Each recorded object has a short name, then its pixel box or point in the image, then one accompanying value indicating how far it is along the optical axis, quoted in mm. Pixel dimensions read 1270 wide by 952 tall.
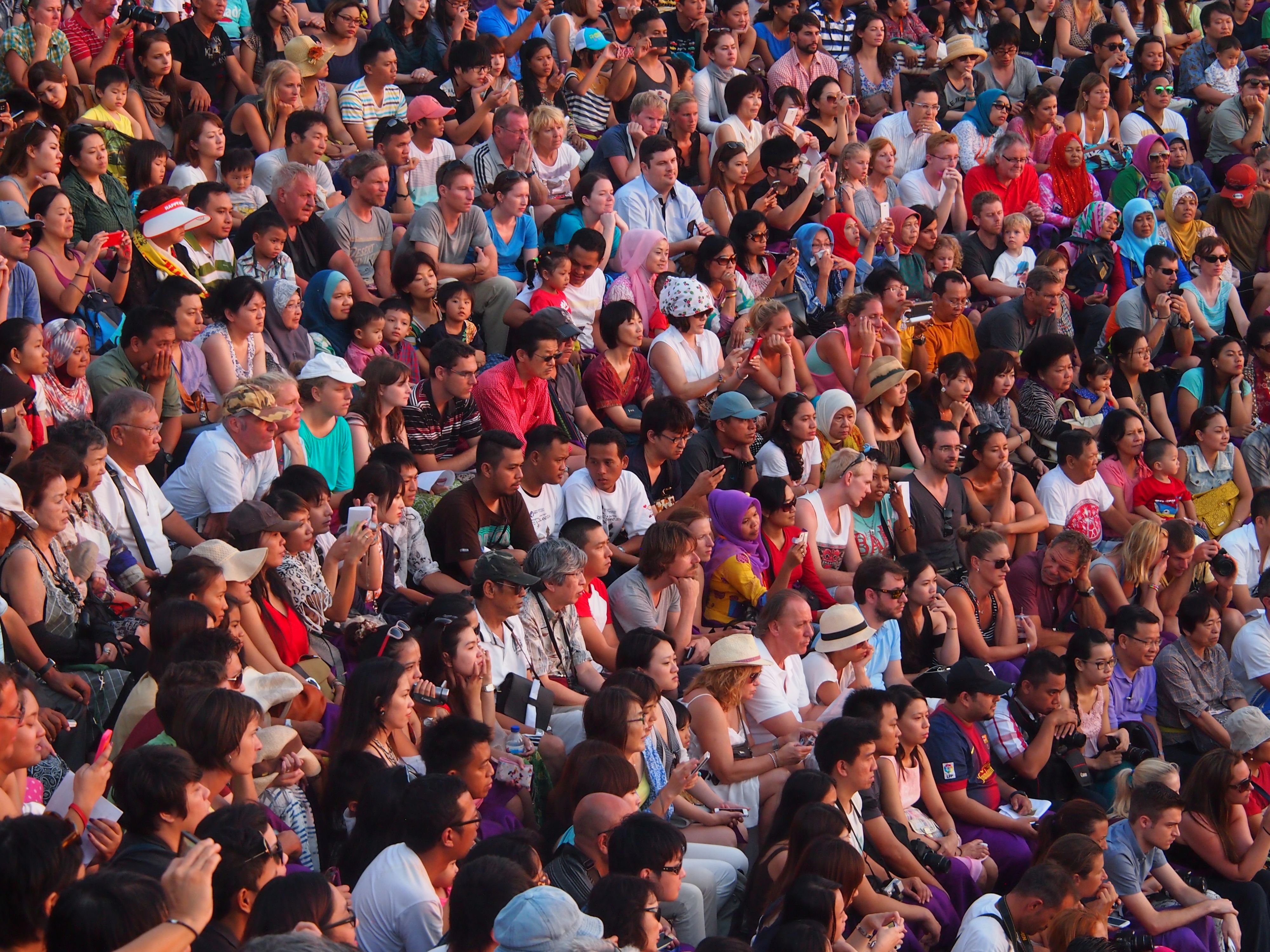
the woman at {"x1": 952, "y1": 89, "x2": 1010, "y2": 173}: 23984
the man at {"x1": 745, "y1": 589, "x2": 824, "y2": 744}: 13117
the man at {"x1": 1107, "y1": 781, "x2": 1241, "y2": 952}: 12992
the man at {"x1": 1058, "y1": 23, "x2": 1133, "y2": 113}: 26203
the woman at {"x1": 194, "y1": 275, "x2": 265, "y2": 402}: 14445
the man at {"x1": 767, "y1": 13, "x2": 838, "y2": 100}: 23719
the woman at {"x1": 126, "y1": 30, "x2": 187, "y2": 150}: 18281
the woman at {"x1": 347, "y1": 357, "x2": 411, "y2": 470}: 14953
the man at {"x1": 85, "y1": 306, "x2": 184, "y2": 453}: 13641
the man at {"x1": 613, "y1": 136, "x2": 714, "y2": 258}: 19859
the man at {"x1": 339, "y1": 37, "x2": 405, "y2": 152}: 20047
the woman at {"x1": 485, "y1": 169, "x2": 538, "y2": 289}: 18469
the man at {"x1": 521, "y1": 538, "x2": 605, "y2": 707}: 12977
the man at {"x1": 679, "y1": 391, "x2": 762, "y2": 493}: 16344
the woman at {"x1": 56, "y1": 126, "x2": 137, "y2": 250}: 15703
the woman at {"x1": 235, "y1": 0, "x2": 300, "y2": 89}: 20062
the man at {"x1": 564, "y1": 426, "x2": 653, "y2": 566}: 15062
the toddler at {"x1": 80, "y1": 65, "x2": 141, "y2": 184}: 17406
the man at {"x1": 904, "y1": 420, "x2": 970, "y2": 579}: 16828
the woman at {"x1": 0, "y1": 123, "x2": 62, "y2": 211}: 15289
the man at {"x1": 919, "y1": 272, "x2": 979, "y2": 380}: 19891
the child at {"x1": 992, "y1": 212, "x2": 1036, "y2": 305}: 21656
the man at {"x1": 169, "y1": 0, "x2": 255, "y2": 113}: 19437
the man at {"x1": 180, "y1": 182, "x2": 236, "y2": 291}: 15687
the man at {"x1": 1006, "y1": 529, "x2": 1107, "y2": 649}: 16609
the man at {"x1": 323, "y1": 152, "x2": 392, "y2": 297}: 17344
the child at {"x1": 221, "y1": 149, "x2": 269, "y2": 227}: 16984
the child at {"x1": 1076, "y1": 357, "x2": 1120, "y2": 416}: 19859
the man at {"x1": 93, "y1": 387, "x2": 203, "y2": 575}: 12305
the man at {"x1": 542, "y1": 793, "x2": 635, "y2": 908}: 9766
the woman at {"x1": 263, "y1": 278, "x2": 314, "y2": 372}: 15281
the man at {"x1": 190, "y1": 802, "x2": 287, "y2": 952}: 7883
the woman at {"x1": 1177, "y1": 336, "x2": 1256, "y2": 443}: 20516
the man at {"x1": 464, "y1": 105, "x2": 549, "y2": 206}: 19406
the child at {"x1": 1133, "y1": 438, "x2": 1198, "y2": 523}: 18609
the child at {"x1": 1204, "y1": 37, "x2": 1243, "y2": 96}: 27219
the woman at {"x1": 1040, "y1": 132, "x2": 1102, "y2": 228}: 23875
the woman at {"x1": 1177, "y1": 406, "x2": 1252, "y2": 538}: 19344
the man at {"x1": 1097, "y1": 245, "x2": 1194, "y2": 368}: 21391
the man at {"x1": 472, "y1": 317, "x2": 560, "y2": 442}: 15844
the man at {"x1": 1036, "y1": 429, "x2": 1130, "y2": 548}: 17984
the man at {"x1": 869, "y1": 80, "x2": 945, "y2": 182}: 23187
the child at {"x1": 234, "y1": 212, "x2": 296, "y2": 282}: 15820
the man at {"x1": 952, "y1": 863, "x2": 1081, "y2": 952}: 10922
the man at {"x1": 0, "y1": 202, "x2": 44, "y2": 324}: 14031
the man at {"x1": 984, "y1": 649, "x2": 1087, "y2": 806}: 14320
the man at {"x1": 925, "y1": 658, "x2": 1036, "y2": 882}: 13234
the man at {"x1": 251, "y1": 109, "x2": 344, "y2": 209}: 17875
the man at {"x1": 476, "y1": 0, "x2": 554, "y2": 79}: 22266
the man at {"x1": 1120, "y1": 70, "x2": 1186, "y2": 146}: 25609
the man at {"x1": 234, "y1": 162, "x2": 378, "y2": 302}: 16797
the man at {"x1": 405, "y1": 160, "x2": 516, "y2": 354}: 17703
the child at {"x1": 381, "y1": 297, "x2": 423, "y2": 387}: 15961
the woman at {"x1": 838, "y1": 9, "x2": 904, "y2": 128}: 24781
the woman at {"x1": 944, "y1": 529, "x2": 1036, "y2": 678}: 15781
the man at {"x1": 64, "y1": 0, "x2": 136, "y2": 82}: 18500
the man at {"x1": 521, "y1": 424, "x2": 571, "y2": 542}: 14648
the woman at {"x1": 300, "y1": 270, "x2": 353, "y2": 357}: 16078
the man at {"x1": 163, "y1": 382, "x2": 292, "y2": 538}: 13125
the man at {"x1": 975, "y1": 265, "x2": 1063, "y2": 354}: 20281
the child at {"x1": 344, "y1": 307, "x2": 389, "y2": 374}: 15695
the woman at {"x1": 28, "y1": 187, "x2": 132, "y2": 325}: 14430
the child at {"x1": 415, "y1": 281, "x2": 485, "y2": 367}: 16641
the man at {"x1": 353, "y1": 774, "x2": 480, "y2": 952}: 8883
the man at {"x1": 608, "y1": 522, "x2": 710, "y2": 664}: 14055
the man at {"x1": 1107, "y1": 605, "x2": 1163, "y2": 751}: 15898
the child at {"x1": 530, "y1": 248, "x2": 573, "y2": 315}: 17562
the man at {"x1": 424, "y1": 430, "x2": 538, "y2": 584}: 14031
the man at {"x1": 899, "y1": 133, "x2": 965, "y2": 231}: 22062
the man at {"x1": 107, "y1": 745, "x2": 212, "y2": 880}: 8211
